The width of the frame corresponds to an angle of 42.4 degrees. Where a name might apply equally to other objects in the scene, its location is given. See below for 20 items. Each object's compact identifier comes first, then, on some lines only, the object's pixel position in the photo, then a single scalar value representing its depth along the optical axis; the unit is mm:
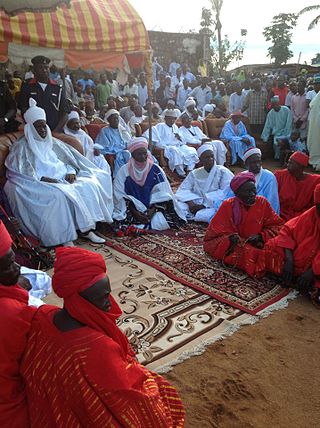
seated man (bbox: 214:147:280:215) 5258
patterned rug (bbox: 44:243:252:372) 3121
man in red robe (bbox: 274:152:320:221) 5137
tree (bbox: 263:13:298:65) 29375
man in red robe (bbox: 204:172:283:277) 4262
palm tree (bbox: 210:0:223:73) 28078
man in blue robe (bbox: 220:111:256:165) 10250
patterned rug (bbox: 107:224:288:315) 3871
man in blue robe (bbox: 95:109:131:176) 8102
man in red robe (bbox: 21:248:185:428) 1603
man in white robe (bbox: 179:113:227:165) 9852
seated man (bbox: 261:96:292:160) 10680
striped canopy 5820
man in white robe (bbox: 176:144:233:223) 6027
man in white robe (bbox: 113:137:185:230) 5926
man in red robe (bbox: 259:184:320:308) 3773
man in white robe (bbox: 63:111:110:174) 6996
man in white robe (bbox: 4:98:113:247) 4961
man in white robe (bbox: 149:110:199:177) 9141
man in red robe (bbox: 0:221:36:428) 1757
